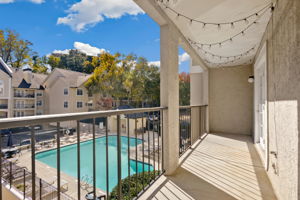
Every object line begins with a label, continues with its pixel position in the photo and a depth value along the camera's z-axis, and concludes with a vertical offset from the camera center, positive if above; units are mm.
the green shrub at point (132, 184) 1913 -1604
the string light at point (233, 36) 2251 +1131
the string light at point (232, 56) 3316 +1118
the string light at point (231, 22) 1809 +1154
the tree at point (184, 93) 13180 +652
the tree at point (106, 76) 14602 +2453
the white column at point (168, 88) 2021 +173
